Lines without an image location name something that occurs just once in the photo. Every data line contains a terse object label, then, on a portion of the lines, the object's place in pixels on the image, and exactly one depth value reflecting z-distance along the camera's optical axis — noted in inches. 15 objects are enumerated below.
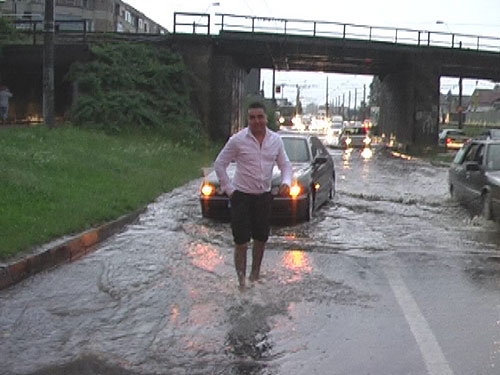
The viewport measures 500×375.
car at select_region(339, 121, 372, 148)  1678.2
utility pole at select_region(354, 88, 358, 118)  5395.7
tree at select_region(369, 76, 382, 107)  4055.1
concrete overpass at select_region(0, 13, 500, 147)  1280.8
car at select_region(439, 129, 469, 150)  1578.5
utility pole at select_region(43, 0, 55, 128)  747.4
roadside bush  1058.7
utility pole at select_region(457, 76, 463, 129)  2313.1
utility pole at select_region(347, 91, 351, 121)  5965.6
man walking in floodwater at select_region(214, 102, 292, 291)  250.1
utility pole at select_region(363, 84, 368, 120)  4612.9
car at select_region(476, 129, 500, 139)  1301.7
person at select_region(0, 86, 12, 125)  1019.3
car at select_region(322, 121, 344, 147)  1950.8
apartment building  2817.4
